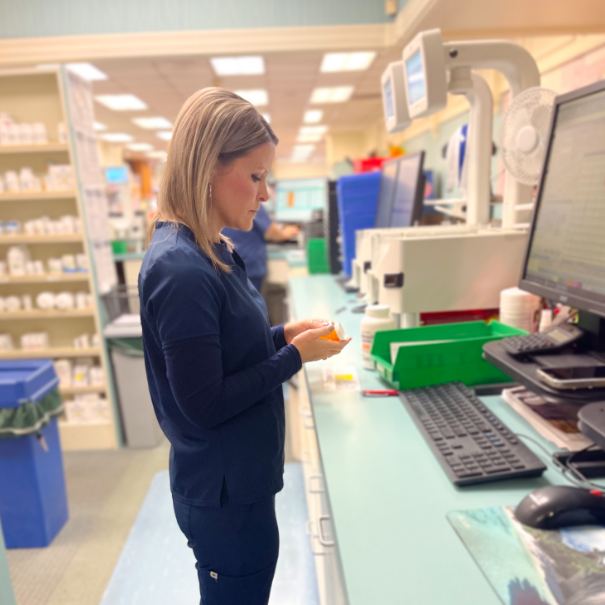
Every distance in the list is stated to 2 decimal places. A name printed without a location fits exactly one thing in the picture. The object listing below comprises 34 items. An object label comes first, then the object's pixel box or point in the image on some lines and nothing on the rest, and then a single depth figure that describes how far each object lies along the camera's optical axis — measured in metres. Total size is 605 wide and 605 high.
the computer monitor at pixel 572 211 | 0.91
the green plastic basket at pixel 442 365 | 1.16
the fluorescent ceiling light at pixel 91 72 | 4.98
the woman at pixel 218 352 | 0.75
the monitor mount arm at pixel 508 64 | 1.51
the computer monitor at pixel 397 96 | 1.82
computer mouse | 0.67
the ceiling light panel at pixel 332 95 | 6.63
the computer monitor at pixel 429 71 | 1.44
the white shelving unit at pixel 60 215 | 2.72
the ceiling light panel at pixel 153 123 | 8.38
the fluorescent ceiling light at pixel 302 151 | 14.03
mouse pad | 0.56
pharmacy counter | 0.59
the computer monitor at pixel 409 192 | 1.96
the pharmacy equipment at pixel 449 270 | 1.39
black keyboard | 0.79
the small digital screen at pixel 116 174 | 6.82
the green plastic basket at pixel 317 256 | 3.16
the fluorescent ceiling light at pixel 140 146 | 11.58
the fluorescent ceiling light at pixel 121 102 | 6.59
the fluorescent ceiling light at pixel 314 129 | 10.18
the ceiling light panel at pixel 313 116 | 8.29
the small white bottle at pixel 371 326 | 1.38
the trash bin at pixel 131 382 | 2.88
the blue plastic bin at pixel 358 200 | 2.66
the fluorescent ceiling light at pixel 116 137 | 9.78
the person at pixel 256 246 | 3.41
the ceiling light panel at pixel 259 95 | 6.58
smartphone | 0.85
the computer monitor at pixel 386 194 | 2.29
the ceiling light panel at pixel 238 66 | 5.08
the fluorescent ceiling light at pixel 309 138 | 11.53
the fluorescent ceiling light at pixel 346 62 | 4.99
